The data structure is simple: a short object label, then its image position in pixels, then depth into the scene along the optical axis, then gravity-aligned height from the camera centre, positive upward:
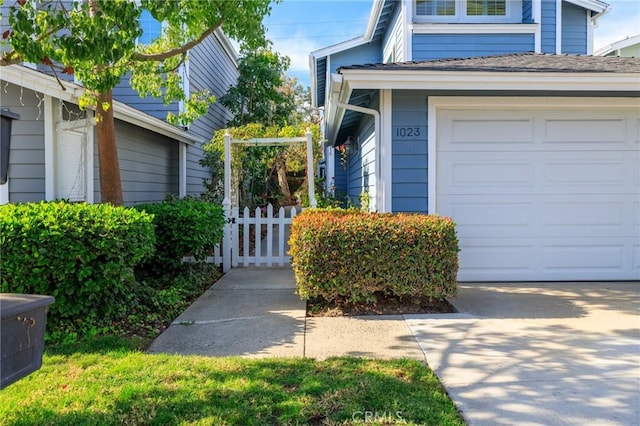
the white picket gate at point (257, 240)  7.69 -0.48
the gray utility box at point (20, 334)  1.78 -0.49
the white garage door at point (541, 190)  6.33 +0.31
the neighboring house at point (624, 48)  13.79 +5.14
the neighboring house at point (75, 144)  6.32 +1.10
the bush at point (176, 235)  6.45 -0.33
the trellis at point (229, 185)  7.69 +0.46
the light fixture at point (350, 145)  10.69 +1.62
